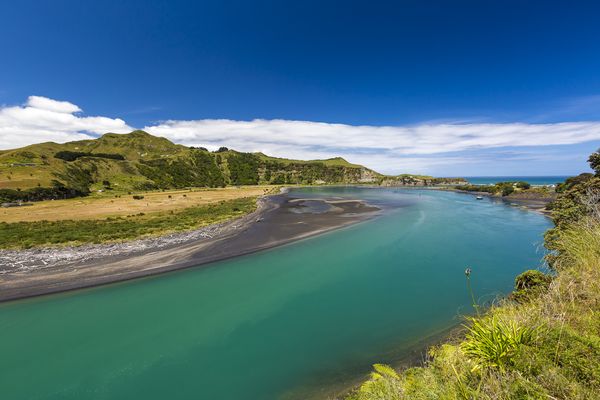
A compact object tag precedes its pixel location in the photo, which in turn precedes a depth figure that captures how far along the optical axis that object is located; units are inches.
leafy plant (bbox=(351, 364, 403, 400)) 231.7
